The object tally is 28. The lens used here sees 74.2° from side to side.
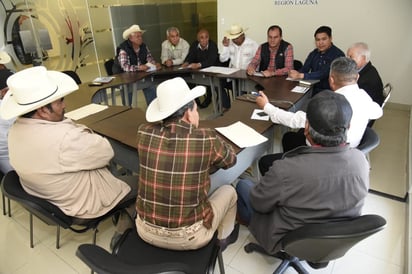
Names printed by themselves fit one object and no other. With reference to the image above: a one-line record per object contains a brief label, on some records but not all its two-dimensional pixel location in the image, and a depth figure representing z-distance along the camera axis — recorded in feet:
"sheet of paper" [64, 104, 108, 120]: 8.10
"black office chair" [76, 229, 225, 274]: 3.18
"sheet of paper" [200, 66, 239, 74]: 12.32
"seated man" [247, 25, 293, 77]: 11.27
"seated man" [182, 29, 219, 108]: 13.71
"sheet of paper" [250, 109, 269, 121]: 7.17
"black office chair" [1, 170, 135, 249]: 4.63
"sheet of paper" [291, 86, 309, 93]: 9.21
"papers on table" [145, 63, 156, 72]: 13.33
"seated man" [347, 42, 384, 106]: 8.10
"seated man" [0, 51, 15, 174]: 6.77
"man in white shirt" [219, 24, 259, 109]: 12.37
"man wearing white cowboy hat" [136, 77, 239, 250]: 3.96
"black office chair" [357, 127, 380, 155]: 5.72
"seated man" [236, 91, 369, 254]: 3.82
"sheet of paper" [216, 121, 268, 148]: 5.98
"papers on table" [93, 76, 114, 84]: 11.43
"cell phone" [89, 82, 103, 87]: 11.16
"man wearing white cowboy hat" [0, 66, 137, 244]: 4.66
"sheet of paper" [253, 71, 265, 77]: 11.29
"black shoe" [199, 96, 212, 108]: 15.39
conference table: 6.20
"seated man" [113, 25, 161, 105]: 13.02
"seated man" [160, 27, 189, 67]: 14.52
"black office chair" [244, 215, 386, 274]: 3.42
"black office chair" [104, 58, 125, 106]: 14.49
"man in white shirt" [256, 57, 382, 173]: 6.12
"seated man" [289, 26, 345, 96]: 10.12
